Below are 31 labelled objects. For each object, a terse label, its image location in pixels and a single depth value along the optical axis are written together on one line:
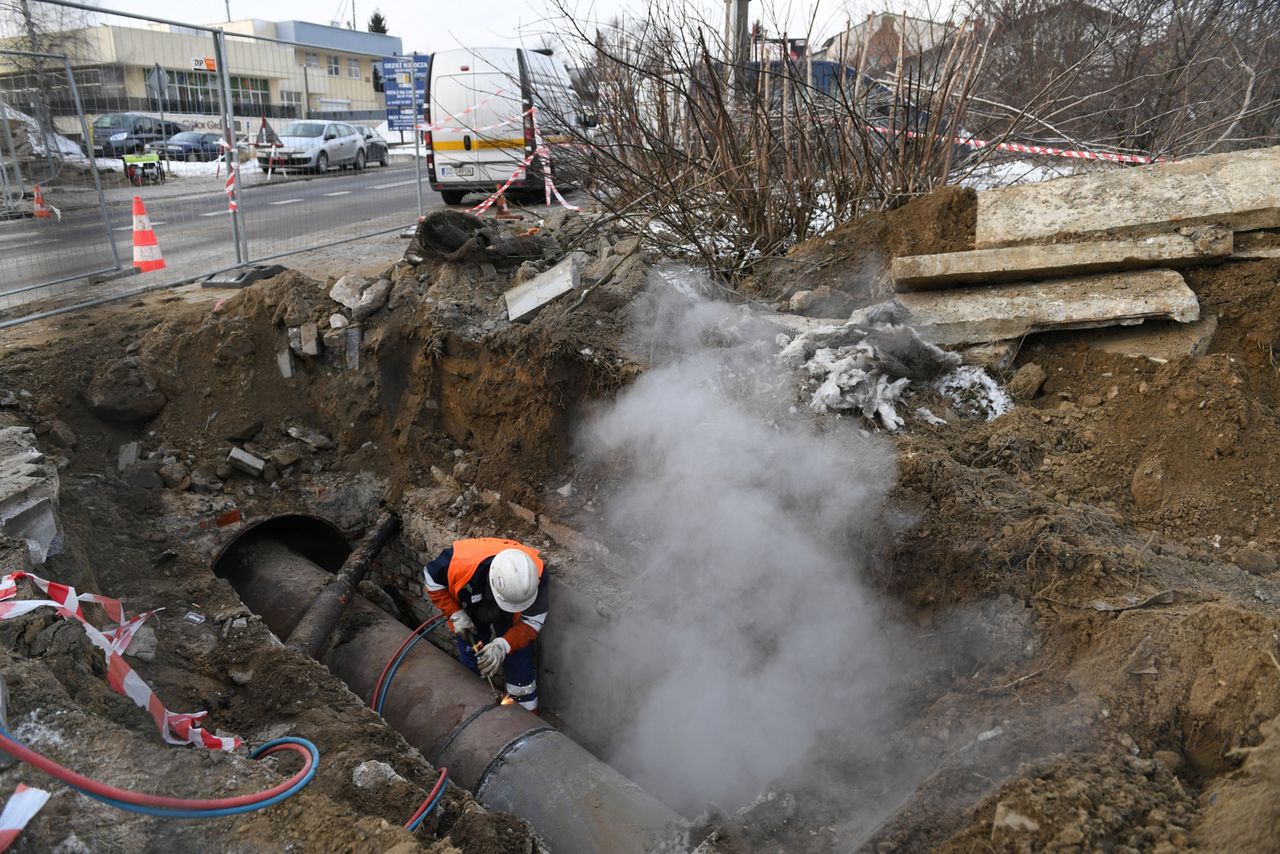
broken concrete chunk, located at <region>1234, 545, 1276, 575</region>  3.24
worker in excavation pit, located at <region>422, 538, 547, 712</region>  4.16
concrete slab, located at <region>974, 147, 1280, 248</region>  4.35
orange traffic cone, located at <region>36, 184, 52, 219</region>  6.89
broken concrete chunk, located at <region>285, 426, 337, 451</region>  6.17
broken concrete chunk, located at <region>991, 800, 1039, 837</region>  2.12
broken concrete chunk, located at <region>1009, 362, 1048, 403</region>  4.38
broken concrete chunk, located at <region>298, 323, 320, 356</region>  6.11
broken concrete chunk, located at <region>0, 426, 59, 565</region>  3.73
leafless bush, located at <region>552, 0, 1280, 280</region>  5.87
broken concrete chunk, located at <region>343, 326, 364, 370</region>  6.08
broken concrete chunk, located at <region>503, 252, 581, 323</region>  5.41
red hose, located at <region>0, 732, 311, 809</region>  2.20
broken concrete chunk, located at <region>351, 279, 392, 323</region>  6.10
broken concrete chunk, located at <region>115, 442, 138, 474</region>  5.60
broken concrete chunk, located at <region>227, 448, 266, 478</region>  5.86
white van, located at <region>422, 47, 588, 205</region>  9.92
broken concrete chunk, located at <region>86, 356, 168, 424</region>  5.68
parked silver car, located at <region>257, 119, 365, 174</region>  10.15
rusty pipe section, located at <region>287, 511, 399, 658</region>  4.48
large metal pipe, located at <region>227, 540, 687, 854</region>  3.38
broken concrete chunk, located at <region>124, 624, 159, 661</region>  3.70
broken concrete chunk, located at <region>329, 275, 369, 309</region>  6.18
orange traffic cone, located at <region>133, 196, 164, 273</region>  7.52
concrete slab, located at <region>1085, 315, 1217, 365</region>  4.09
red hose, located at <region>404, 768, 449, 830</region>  2.91
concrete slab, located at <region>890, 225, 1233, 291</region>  4.30
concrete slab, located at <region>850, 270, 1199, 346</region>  4.19
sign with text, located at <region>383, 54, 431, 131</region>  11.01
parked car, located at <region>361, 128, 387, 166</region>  18.73
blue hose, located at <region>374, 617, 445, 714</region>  4.35
